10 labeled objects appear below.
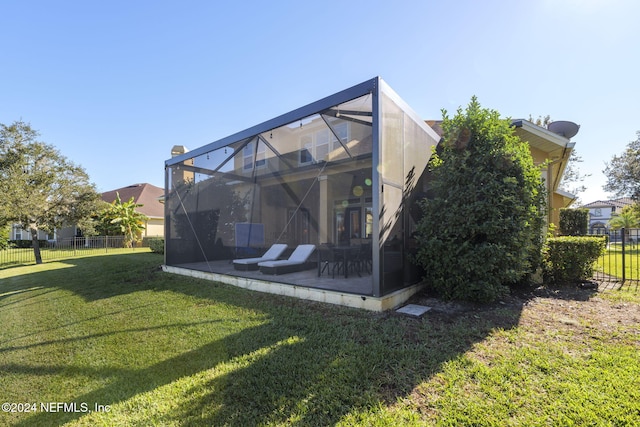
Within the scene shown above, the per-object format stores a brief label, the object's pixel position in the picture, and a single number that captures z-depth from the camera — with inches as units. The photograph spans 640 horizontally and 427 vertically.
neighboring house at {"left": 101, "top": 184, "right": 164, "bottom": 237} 958.4
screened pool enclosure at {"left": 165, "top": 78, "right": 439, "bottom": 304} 185.5
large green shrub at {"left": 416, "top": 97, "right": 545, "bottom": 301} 179.8
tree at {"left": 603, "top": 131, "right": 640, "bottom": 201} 862.5
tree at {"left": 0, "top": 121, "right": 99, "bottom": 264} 523.5
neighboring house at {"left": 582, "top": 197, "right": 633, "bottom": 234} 1631.4
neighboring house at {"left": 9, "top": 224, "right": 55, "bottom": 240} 1057.5
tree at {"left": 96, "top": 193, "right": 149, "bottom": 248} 810.8
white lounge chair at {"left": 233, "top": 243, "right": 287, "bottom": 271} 301.1
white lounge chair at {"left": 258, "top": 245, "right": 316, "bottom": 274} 265.0
